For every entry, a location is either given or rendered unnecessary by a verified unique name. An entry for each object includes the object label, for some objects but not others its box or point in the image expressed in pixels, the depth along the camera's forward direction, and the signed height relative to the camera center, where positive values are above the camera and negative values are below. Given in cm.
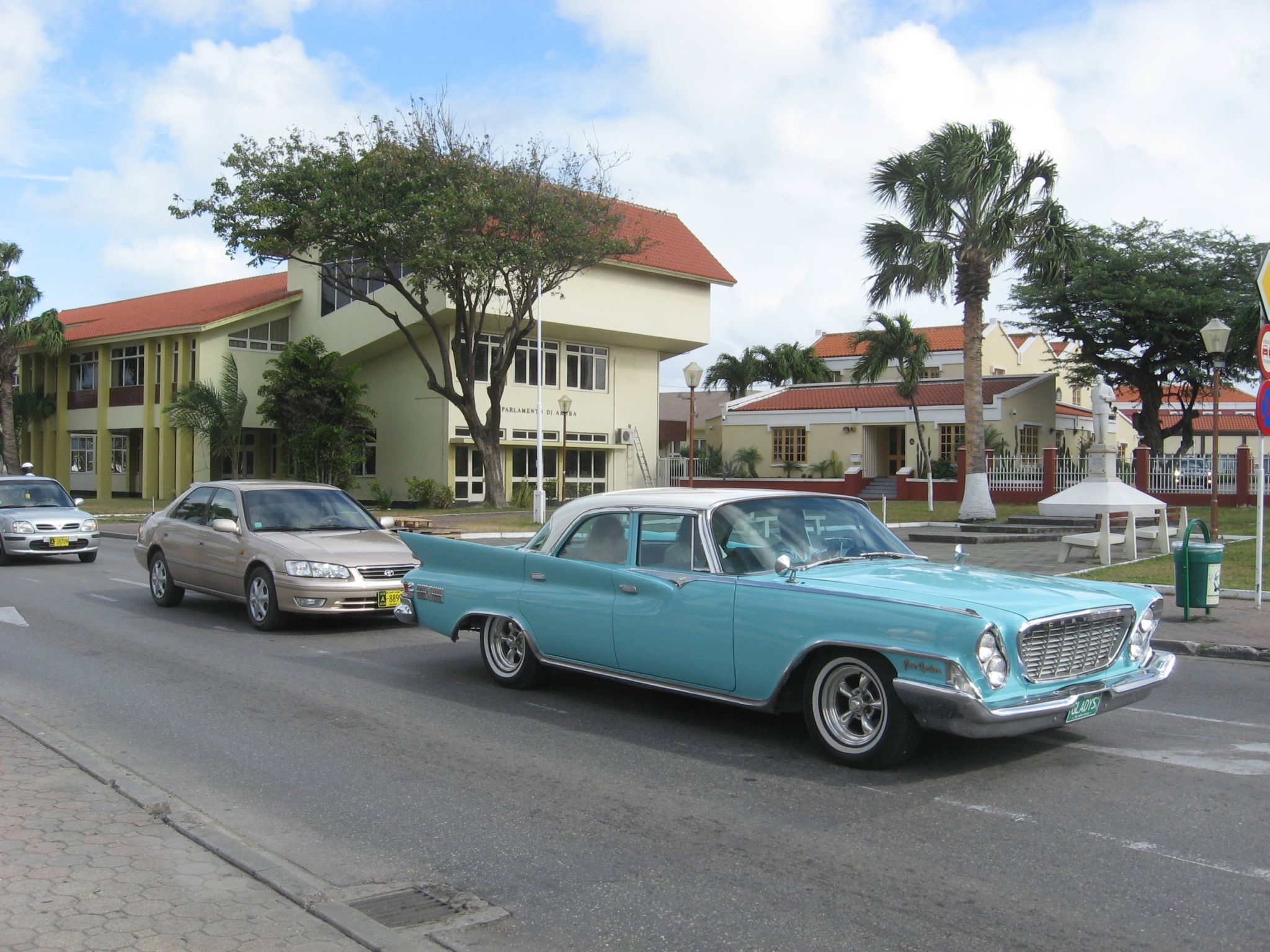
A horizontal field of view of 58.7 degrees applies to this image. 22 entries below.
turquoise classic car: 570 -77
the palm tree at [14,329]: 4481 +628
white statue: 2269 +151
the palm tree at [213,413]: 3816 +250
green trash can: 1187 -95
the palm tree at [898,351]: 3800 +460
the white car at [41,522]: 1858 -59
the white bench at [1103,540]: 1797 -90
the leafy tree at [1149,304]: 4025 +666
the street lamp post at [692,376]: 2464 +243
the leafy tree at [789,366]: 5659 +608
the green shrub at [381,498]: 3984 -39
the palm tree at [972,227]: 2575 +602
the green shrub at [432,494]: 3806 -25
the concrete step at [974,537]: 2344 -109
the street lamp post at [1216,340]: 1806 +236
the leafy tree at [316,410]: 3784 +261
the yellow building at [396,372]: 4103 +444
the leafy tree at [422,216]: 2955 +722
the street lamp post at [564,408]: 3453 +242
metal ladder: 4578 +118
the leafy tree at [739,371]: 5700 +583
